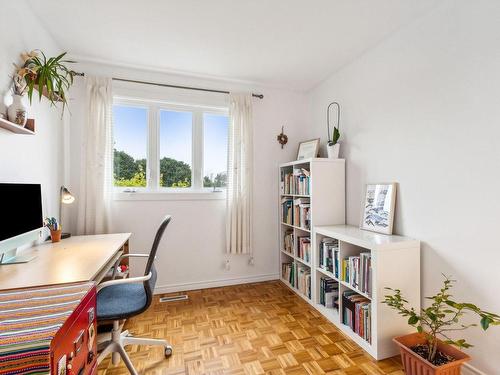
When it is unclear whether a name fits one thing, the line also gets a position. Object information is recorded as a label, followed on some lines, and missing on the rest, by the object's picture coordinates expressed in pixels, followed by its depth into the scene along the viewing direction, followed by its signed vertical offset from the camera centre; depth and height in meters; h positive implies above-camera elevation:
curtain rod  2.71 +1.11
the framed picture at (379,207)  2.08 -0.19
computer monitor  1.38 -0.20
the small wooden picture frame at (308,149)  2.96 +0.43
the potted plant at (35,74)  1.69 +0.74
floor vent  2.72 -1.24
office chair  1.50 -0.75
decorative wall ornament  3.28 +0.59
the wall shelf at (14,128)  1.46 +0.34
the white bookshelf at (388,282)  1.75 -0.68
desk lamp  2.27 -0.13
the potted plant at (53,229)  2.09 -0.38
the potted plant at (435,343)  1.37 -0.97
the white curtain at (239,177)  3.02 +0.09
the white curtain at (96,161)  2.54 +0.23
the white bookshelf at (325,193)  2.58 -0.08
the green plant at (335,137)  2.63 +0.50
